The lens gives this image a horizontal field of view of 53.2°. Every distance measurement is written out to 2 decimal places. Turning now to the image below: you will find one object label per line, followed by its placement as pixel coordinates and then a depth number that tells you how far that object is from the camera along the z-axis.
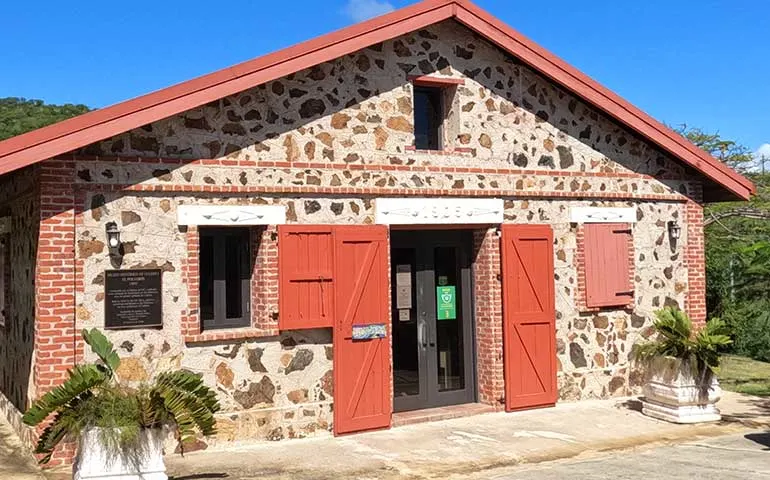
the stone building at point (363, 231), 8.38
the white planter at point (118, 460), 6.55
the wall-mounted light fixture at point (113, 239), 8.27
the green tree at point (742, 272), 16.86
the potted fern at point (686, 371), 9.80
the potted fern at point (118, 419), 6.51
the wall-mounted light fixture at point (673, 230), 11.98
